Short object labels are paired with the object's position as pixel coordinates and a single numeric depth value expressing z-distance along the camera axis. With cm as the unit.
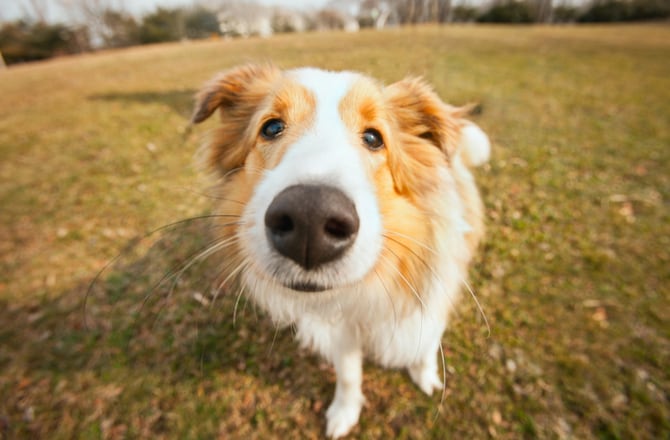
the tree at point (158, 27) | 3288
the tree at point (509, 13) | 3597
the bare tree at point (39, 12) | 3238
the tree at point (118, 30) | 3472
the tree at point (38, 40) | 2819
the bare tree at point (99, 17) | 3444
